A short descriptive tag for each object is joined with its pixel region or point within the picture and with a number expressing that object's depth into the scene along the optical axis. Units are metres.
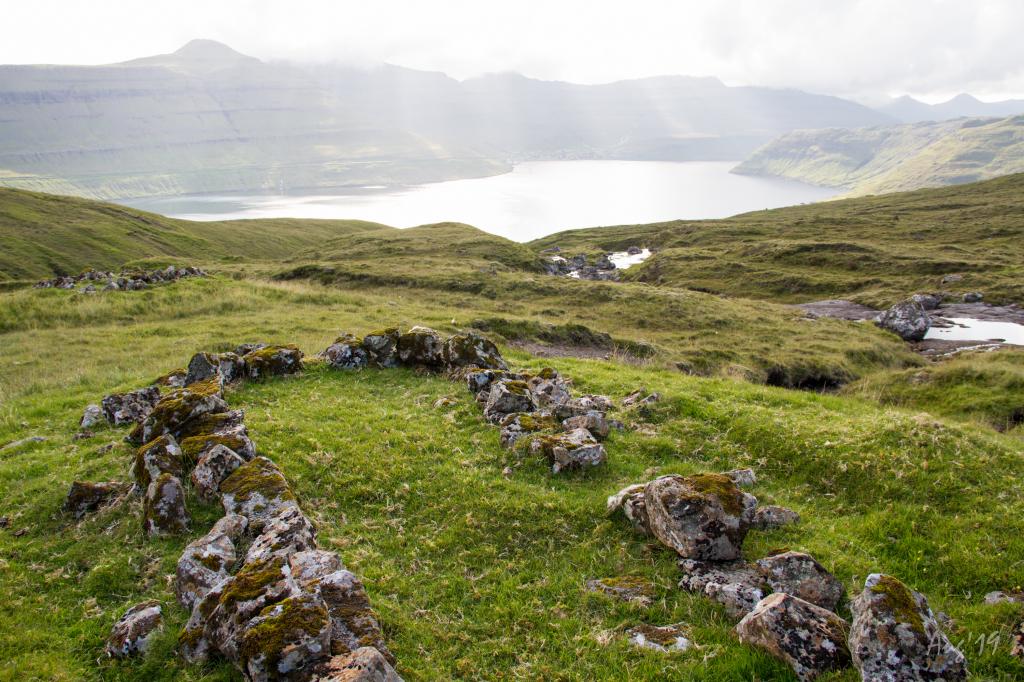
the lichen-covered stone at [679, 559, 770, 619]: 8.19
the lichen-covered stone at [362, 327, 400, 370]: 20.62
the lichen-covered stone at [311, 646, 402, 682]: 6.26
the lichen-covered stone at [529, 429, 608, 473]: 12.75
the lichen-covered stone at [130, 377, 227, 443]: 13.29
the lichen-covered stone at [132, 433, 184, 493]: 11.13
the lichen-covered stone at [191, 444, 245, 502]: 10.93
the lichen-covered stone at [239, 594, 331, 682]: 6.48
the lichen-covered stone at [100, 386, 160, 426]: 15.60
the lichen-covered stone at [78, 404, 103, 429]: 15.62
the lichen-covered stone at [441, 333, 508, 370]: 20.09
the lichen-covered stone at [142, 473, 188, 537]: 10.05
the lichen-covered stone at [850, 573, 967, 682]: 6.29
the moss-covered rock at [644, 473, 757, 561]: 9.28
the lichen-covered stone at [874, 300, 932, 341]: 52.53
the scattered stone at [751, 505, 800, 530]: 10.37
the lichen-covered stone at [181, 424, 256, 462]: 11.79
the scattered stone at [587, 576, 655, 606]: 8.63
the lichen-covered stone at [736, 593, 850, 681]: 6.84
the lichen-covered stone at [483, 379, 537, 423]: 15.70
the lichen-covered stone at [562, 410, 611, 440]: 14.60
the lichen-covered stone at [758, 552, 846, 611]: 8.01
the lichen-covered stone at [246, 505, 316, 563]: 8.67
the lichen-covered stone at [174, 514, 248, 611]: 8.25
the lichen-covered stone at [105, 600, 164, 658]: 7.46
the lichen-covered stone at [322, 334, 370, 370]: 20.33
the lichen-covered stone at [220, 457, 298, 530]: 10.09
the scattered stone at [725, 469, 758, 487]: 12.19
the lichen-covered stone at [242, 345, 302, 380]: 18.94
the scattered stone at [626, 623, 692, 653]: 7.61
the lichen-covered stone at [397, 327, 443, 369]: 20.36
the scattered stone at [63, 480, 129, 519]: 10.94
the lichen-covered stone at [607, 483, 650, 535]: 10.38
